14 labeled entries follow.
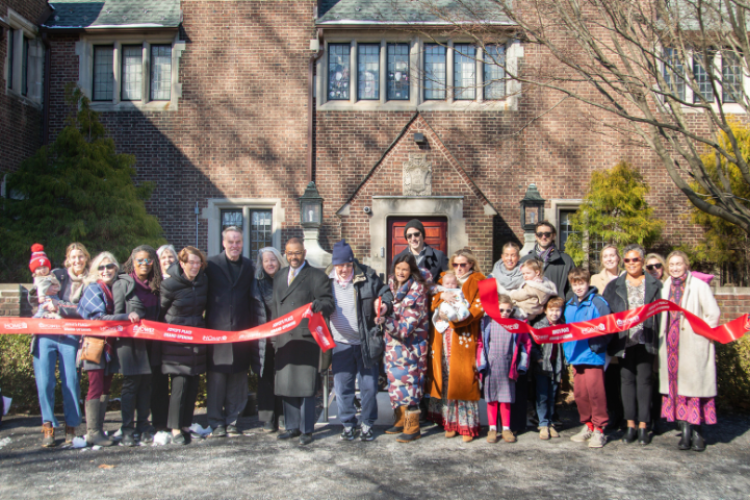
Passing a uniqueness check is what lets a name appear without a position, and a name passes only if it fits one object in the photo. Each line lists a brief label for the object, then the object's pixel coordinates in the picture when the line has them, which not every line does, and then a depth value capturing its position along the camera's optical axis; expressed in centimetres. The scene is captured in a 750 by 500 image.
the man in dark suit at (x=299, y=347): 521
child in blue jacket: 509
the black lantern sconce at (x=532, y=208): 1224
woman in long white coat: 501
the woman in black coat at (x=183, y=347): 515
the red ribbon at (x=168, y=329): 504
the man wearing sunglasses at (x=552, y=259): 615
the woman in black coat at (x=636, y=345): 516
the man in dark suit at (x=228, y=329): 536
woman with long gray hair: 557
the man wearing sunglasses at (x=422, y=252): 601
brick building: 1317
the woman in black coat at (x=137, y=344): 506
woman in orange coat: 518
